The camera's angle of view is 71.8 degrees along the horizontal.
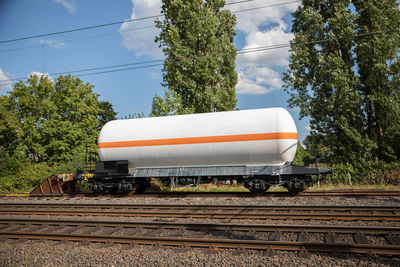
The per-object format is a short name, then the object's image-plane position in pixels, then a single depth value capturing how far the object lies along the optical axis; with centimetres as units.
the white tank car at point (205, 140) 1220
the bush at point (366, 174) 1667
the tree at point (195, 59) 2355
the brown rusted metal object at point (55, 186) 1554
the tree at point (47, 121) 2214
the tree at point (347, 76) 1861
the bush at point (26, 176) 1925
